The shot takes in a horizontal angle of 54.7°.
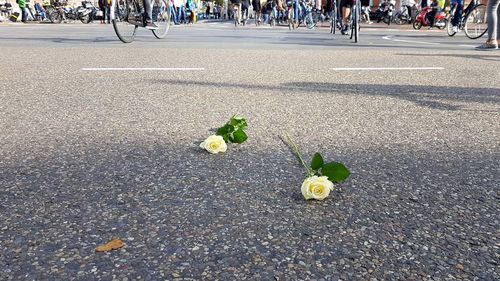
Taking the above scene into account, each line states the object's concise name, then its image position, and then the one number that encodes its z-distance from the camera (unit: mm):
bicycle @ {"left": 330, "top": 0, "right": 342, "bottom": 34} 14148
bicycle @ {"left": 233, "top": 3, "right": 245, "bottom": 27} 23917
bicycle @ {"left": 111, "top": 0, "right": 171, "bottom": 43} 8062
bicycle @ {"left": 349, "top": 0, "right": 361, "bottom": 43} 10203
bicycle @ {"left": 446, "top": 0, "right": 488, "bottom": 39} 10804
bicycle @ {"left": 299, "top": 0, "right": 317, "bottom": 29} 20047
